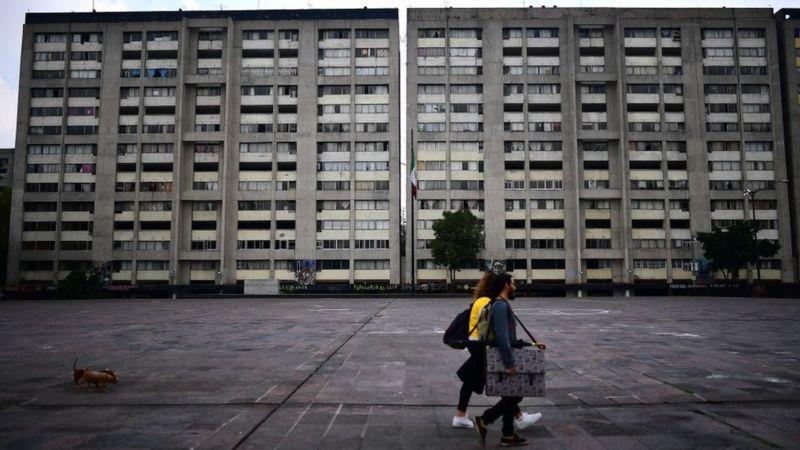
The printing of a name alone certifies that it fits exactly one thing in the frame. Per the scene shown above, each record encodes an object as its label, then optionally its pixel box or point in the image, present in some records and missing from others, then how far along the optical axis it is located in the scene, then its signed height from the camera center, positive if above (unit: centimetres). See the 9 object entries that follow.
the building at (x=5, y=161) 12508 +2605
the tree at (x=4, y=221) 6944 +626
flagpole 6044 +407
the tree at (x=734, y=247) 5547 +171
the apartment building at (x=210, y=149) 6391 +1478
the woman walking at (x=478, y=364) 572 -115
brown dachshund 794 -181
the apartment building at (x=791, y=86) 6406 +2270
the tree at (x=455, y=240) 5778 +263
